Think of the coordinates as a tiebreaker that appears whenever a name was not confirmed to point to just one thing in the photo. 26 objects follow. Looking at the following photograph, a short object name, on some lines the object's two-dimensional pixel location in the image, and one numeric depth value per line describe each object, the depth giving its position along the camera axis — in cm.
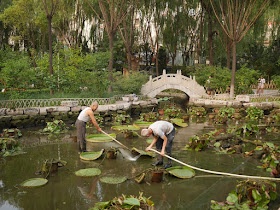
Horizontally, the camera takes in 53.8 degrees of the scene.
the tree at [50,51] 1509
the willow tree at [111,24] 1716
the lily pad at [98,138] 967
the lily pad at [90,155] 753
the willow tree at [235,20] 1728
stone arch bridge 2019
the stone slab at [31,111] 1289
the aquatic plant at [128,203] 427
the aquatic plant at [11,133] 1009
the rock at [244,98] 1773
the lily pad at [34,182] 586
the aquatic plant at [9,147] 818
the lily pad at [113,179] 608
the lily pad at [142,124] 1282
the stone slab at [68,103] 1416
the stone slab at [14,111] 1250
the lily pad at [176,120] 1338
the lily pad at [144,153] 777
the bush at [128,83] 1855
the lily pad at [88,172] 651
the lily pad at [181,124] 1302
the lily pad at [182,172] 627
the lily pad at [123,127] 1207
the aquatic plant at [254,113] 1565
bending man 631
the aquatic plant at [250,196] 475
